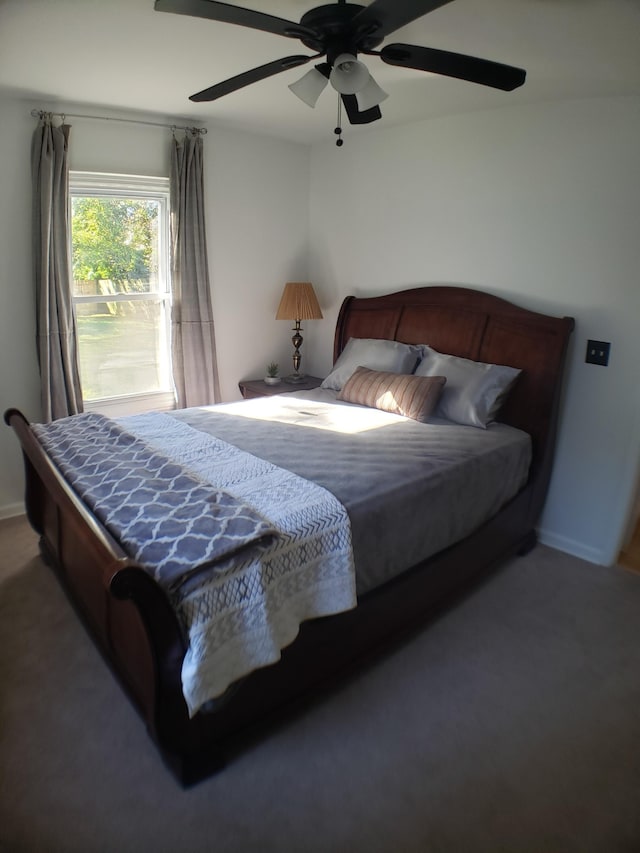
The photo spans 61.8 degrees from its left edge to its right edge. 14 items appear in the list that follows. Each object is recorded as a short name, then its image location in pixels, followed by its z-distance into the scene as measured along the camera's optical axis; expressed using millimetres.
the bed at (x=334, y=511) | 1592
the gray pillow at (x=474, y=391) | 2967
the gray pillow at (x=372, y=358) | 3400
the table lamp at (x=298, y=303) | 4066
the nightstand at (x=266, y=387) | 3965
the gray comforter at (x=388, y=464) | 2082
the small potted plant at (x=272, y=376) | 4141
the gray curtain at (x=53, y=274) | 3012
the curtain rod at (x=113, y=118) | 2965
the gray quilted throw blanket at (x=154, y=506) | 1604
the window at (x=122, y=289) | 3412
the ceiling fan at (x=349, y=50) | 1479
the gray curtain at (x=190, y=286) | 3564
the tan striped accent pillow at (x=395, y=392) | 3037
